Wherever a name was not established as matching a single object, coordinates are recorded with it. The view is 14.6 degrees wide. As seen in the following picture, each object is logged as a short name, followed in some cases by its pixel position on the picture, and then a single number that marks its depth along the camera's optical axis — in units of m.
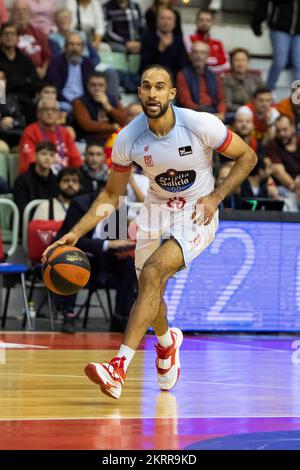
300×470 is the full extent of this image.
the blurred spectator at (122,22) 18.44
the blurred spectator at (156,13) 18.17
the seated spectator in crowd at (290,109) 18.09
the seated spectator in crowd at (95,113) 16.31
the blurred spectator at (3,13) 16.88
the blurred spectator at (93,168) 14.60
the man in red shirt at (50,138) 14.94
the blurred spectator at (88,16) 17.97
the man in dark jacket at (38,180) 14.44
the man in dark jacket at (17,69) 16.05
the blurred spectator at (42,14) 17.75
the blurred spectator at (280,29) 18.67
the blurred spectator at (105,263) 13.34
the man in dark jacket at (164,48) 17.84
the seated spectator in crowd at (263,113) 17.16
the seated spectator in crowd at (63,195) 14.09
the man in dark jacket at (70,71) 16.70
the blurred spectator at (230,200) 14.03
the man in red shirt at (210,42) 18.34
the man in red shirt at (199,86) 17.20
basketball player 8.21
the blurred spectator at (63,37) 17.33
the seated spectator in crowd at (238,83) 18.08
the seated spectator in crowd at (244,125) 15.67
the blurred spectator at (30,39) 16.86
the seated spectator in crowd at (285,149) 16.34
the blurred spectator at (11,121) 15.45
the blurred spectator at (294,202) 14.69
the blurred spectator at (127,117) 15.20
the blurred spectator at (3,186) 14.59
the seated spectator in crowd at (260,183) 15.05
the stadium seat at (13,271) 13.23
